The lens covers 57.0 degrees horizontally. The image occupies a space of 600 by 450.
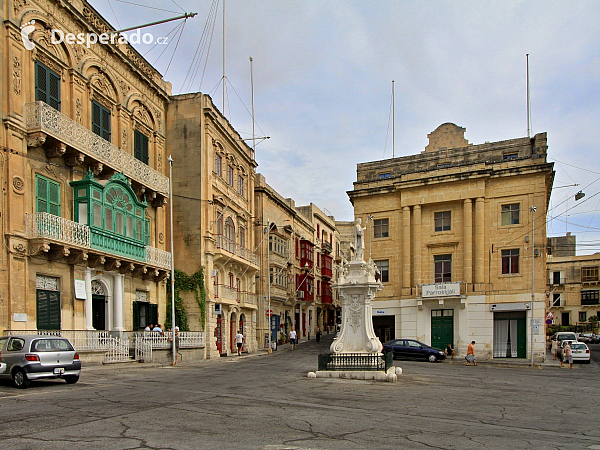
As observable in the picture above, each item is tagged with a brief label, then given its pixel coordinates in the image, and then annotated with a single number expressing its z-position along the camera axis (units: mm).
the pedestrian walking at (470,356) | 30672
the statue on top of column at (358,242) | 21175
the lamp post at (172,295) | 26441
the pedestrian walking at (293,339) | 43300
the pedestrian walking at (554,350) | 36531
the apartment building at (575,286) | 71125
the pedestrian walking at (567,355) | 30594
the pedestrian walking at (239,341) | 36000
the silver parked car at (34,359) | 14938
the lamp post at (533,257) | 33375
